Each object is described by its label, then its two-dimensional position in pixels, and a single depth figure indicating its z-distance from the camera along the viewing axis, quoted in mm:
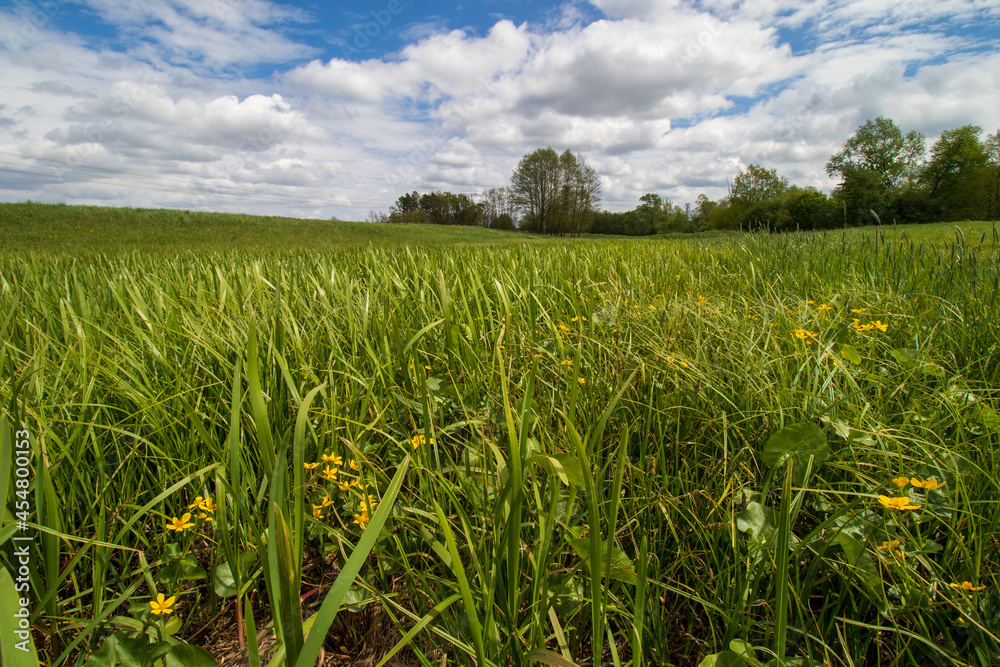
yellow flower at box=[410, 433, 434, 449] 963
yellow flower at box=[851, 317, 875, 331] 1396
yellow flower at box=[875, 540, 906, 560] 708
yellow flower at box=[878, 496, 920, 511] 672
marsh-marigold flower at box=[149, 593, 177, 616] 684
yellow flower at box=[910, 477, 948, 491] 731
